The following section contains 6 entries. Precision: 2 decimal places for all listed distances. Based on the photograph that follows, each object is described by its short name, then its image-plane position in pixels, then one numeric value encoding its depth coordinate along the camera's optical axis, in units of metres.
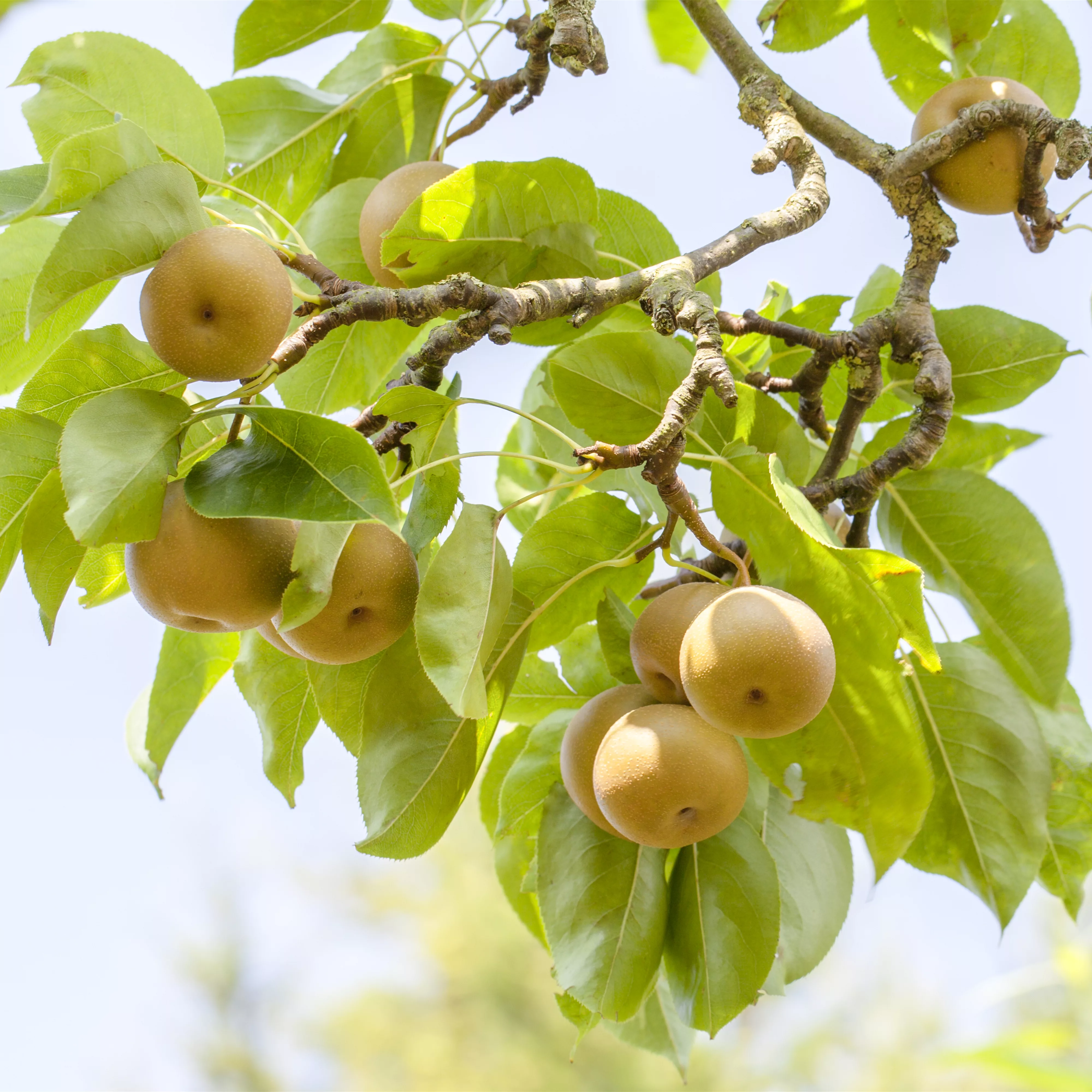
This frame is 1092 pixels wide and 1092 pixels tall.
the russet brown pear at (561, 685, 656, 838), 1.71
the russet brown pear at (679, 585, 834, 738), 1.61
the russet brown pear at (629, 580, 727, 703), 1.68
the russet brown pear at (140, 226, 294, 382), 1.60
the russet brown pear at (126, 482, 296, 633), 1.61
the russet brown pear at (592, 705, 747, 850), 1.66
